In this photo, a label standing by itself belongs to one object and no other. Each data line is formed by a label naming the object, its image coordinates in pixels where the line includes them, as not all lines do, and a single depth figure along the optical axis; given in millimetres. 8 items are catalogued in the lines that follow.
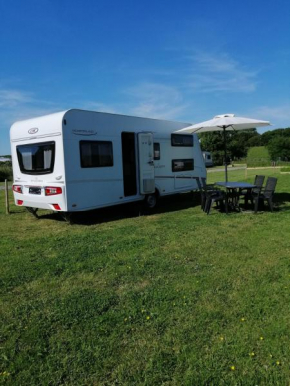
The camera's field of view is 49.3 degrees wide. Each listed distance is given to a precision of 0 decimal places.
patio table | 8414
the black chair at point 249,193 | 8984
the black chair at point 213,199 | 8391
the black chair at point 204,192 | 8777
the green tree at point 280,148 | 50406
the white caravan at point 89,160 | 7207
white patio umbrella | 8414
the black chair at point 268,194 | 8094
